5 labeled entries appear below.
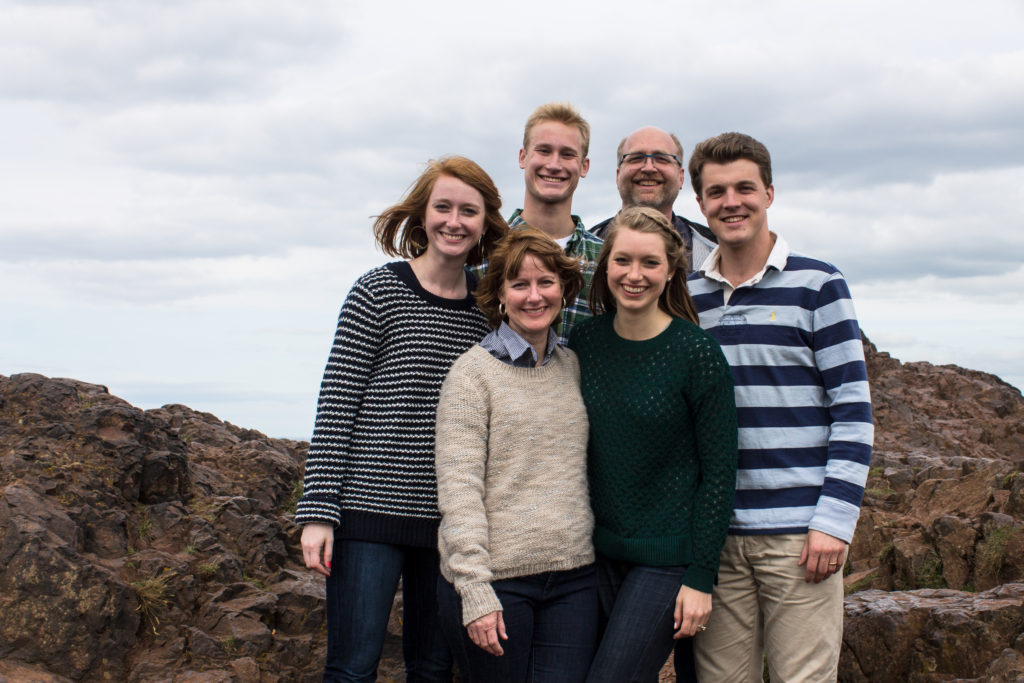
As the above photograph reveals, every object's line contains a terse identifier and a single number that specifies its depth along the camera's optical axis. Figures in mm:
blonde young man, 5398
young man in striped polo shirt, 4141
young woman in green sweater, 3877
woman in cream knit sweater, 3793
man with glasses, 6223
